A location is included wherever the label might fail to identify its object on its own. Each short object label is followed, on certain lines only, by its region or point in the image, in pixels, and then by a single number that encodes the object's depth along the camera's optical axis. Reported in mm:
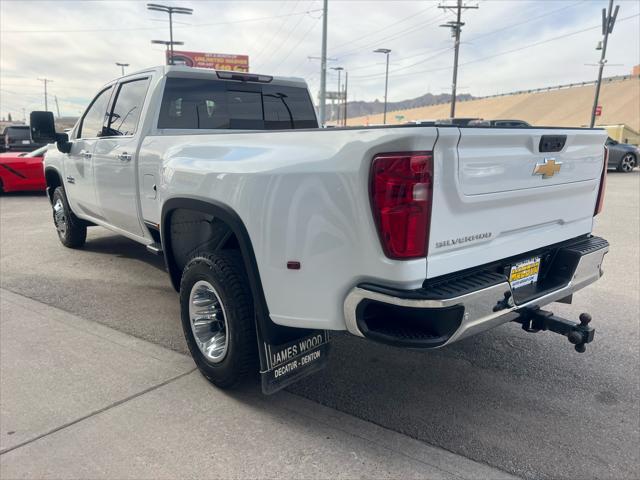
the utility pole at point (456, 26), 34250
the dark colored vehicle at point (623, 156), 19312
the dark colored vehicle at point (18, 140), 17625
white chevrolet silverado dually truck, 2094
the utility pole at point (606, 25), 24625
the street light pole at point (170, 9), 42106
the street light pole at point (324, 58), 23156
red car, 11445
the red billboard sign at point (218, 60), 54512
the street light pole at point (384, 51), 52750
